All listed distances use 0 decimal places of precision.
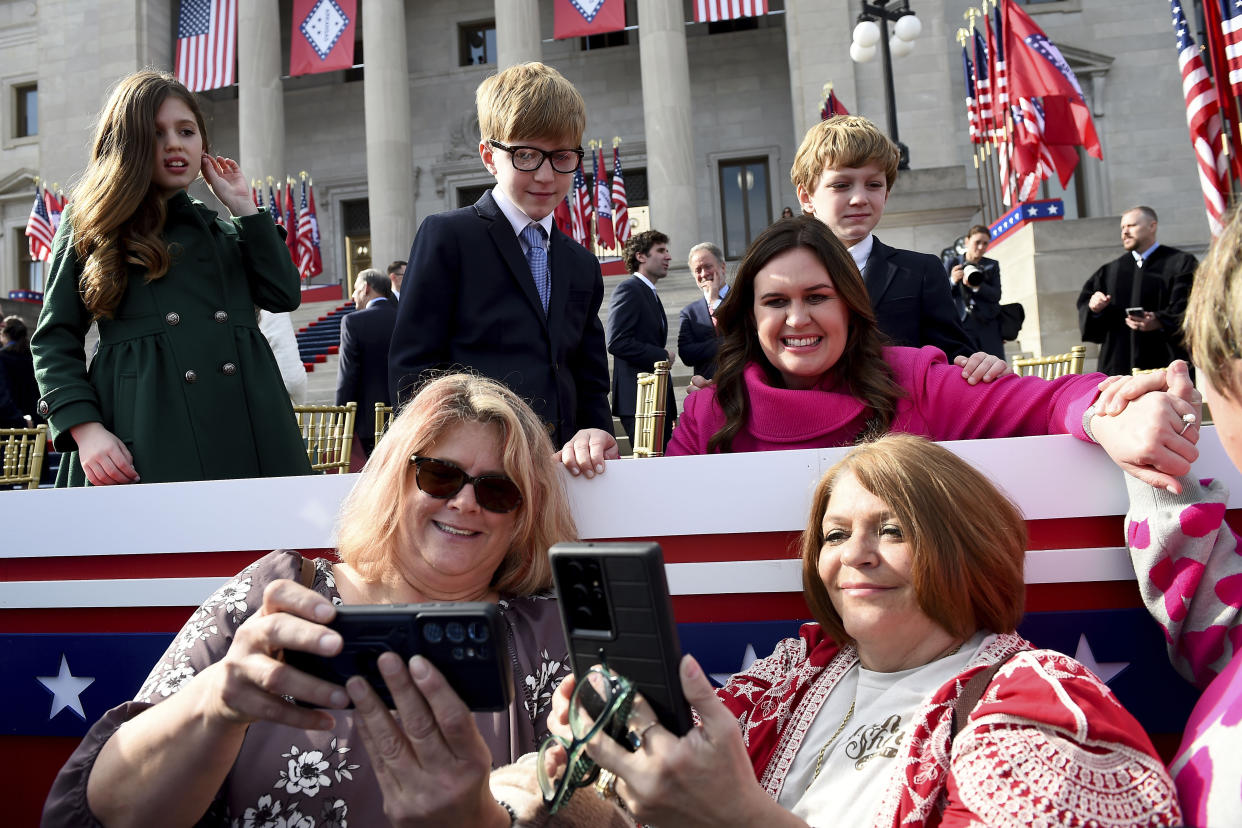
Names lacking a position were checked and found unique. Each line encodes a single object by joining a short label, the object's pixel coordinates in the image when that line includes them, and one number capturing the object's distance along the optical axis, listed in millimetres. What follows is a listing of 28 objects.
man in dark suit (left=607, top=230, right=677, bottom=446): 7188
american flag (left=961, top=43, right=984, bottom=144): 13883
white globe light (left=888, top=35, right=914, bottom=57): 12664
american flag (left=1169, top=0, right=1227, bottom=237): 7336
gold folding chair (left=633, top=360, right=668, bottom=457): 4977
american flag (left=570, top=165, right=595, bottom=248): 19141
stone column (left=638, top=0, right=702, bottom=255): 20281
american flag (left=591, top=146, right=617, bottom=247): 18516
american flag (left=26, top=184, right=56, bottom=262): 19125
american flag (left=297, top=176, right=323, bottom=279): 20562
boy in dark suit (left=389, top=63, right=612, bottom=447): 2916
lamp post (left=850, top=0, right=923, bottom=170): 12500
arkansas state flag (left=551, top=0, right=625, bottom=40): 20625
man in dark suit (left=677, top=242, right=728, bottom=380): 6781
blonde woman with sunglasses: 1355
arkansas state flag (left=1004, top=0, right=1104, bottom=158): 11984
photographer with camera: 7848
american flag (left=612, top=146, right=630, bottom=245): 18422
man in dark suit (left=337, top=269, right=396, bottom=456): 6293
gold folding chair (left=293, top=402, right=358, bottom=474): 5770
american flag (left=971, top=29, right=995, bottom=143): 13477
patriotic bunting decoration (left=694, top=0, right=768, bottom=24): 20297
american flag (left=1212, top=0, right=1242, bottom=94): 6719
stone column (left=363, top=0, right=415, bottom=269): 21891
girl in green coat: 2838
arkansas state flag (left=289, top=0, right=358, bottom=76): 22422
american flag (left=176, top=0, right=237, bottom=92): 23234
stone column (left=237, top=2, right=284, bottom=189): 22641
